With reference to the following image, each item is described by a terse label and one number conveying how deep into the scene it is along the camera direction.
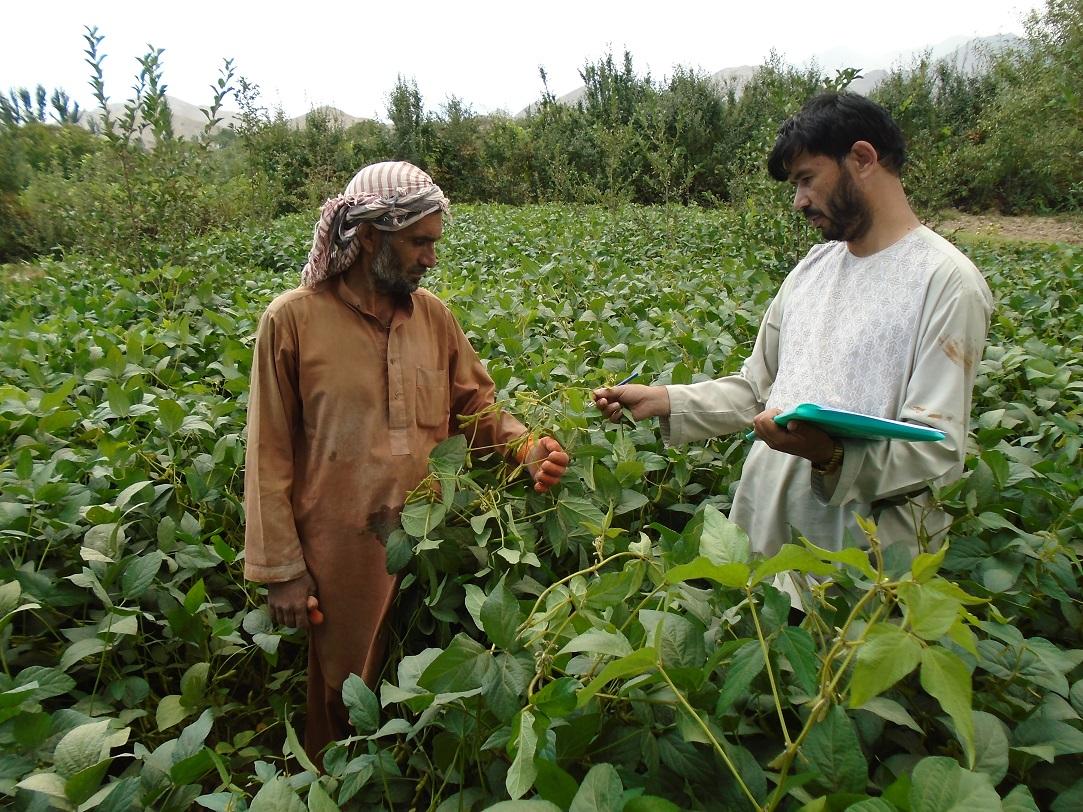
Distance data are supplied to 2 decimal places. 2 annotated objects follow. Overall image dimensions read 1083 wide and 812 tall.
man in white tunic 1.44
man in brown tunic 1.86
